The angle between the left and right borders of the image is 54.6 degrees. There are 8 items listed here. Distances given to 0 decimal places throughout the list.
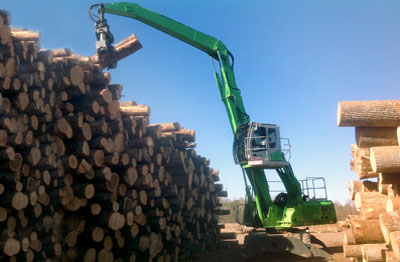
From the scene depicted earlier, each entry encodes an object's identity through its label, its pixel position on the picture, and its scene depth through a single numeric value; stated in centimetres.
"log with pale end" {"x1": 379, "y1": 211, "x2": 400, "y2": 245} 512
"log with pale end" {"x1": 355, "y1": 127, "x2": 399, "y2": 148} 583
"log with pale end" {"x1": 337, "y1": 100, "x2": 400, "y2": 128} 565
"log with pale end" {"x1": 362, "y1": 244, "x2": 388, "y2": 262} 561
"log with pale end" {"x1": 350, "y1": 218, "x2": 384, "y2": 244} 576
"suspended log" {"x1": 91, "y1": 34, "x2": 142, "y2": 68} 786
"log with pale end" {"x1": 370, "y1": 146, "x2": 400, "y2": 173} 516
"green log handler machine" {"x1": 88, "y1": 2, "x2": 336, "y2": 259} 977
